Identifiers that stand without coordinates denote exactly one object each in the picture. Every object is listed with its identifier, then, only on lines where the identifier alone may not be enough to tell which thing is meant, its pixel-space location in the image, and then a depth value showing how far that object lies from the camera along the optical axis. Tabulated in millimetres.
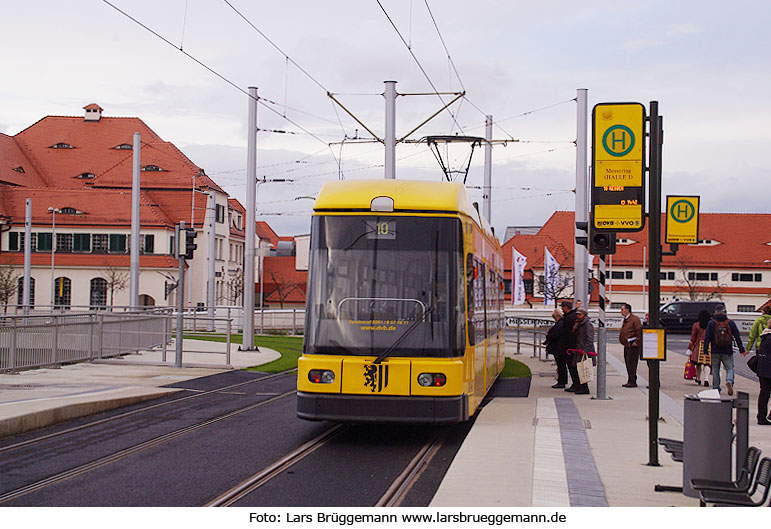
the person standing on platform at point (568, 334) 18641
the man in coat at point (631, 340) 19797
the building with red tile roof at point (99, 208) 73688
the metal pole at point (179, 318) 23375
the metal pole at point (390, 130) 25000
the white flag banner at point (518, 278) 36938
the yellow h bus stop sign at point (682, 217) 23281
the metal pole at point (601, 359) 16564
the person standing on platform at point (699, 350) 20777
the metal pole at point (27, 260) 51188
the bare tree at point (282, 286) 90188
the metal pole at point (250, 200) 29219
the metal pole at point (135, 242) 36844
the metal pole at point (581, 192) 23938
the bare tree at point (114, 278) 70212
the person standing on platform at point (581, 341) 18078
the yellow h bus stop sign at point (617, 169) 12242
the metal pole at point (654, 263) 9641
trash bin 8297
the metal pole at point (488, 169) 33812
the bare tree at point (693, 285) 76188
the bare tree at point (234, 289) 83625
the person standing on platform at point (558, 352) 19525
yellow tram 11453
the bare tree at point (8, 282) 62500
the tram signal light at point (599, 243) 14602
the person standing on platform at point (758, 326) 16438
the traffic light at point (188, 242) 23719
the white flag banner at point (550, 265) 42288
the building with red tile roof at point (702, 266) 79062
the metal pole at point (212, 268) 47753
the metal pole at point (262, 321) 46641
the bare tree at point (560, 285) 65812
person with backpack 17906
